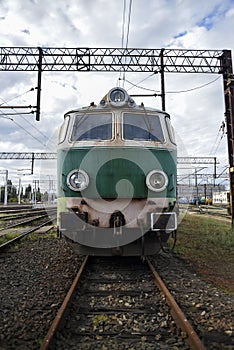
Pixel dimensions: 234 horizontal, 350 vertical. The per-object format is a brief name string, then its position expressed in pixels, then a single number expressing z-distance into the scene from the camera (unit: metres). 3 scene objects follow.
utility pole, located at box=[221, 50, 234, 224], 13.13
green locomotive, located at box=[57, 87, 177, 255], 5.52
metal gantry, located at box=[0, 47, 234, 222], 16.44
